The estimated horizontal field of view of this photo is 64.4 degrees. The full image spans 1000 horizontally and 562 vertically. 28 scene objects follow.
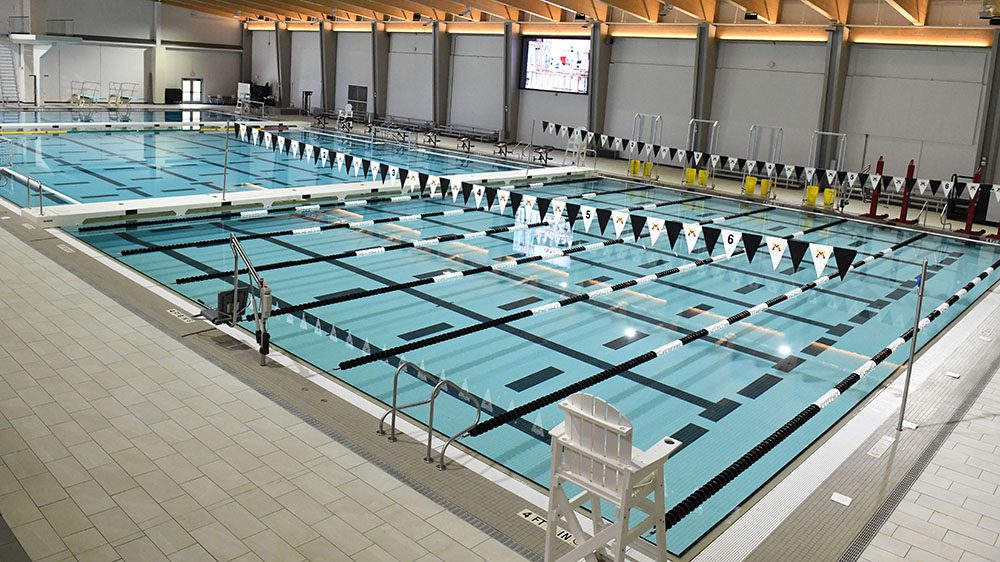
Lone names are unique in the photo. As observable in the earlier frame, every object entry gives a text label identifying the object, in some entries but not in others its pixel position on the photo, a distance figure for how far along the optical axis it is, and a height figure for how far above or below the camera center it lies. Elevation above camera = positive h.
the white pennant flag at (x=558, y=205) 10.93 -1.09
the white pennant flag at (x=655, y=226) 9.88 -1.18
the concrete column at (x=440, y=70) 26.06 +1.57
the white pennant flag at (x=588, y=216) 10.78 -1.56
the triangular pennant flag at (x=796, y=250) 8.84 -1.23
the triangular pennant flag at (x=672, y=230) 9.70 -1.19
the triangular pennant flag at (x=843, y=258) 8.07 -1.17
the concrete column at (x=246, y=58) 35.03 +2.13
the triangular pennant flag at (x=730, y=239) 9.45 -1.23
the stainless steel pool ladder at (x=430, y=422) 4.69 -1.85
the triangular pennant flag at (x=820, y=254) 9.10 -1.32
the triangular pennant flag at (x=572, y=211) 10.50 -1.11
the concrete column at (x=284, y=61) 32.84 +1.99
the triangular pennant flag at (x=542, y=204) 10.54 -1.06
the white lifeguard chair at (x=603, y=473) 3.13 -1.38
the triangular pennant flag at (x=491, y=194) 11.46 -1.04
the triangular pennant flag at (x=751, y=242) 8.93 -1.18
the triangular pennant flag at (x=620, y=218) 10.49 -1.16
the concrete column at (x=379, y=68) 28.27 +1.66
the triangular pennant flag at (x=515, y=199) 10.86 -1.04
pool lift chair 6.59 -1.69
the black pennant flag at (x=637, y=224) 9.97 -1.20
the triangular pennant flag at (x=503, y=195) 11.15 -1.02
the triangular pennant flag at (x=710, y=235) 9.34 -1.18
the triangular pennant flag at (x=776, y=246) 9.05 -1.24
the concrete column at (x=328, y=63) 30.62 +1.83
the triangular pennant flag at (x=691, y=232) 9.64 -1.19
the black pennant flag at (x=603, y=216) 10.02 -1.10
